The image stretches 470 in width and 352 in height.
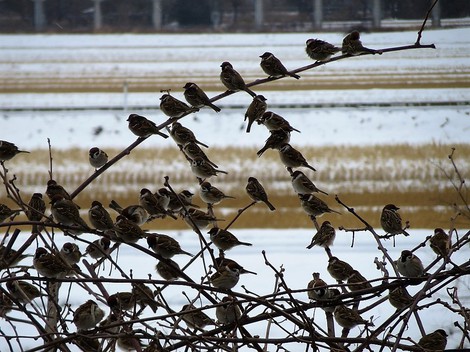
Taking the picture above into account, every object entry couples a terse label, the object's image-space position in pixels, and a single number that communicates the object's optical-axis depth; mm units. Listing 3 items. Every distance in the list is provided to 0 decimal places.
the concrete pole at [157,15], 35531
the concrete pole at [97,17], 37312
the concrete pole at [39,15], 36016
